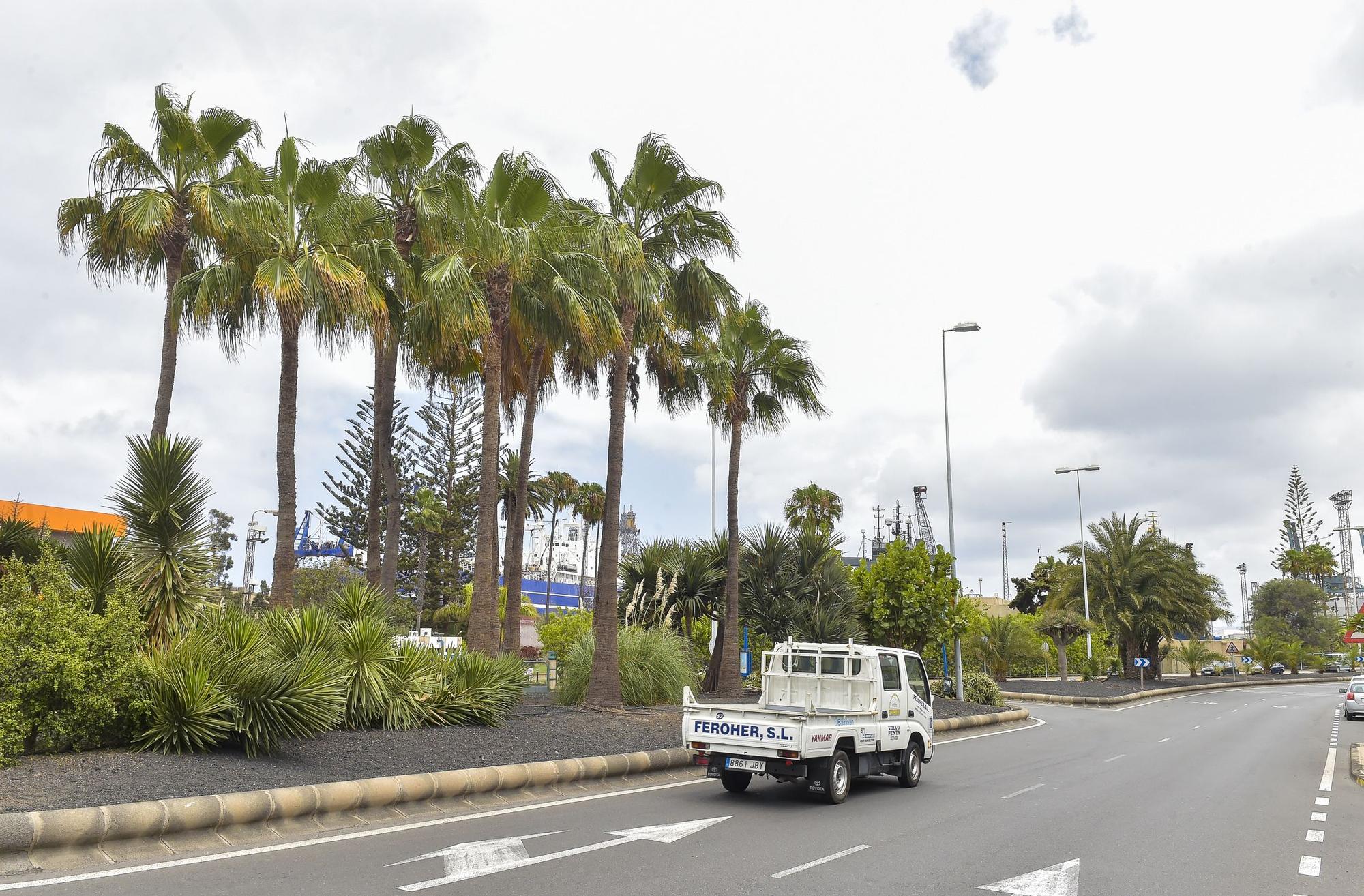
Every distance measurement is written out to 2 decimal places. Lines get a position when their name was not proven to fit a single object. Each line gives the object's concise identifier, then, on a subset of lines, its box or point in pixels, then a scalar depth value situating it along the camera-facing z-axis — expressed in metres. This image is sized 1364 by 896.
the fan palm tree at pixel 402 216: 19.25
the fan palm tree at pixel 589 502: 73.38
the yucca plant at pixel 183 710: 10.27
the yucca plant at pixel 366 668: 13.12
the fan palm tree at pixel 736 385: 25.11
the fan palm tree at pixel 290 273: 16.09
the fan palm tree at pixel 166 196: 18.05
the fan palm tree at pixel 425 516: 63.16
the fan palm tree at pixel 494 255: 18.05
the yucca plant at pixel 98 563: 11.51
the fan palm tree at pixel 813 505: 65.81
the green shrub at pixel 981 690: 29.78
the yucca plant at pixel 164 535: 11.81
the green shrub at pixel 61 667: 9.20
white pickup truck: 11.53
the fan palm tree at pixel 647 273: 19.23
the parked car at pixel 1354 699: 30.67
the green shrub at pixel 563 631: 39.00
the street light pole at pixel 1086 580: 48.38
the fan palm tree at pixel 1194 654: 63.62
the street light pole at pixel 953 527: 28.12
